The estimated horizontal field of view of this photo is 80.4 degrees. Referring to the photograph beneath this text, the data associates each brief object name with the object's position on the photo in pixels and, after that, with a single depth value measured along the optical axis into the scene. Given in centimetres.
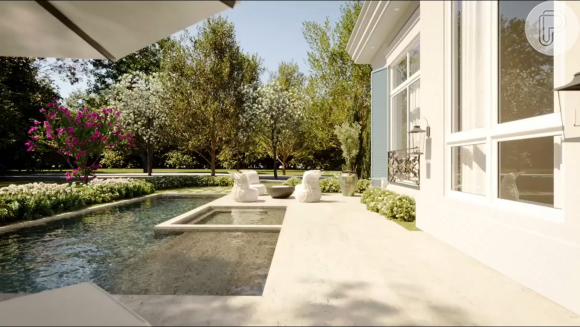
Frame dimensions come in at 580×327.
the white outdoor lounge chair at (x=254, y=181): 1204
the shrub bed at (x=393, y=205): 682
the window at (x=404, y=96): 765
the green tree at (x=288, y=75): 2811
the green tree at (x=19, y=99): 1914
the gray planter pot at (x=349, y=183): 1191
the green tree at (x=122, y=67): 2953
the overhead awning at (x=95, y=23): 219
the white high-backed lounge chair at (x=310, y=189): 1033
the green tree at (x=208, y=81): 1828
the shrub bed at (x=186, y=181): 1697
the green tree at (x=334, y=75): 1623
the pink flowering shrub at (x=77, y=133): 1225
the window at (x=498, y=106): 405
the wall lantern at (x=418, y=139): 601
